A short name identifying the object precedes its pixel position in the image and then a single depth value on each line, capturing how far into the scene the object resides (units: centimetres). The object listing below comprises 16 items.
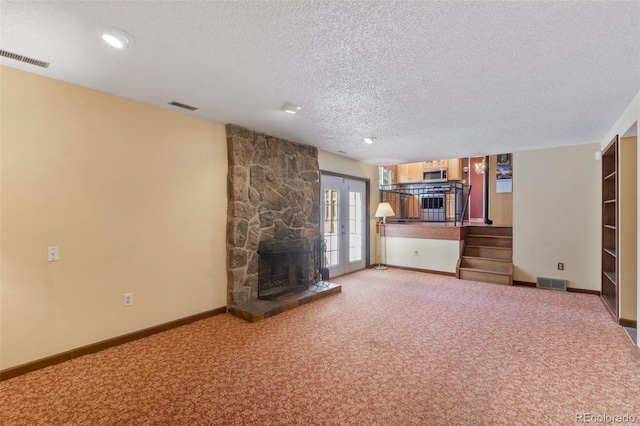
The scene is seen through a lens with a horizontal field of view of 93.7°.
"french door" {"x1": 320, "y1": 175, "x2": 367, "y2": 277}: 595
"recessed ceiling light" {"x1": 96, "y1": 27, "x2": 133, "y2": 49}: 195
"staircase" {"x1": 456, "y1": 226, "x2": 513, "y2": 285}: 571
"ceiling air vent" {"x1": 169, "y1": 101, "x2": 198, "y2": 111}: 327
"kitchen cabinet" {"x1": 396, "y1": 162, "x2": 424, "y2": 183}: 988
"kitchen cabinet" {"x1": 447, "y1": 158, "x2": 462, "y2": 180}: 935
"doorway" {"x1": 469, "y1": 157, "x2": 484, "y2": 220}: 959
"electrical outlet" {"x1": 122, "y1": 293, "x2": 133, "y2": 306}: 312
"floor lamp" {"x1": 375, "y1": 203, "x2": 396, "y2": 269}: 673
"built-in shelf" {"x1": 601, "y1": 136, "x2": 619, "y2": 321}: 431
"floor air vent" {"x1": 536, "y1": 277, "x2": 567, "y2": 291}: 512
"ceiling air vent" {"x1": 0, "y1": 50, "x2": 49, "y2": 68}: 227
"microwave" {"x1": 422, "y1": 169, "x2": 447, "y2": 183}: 948
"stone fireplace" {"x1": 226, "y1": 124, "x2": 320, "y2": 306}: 407
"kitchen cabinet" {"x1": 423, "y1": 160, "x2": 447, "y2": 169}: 952
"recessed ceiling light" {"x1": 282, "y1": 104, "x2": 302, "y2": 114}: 327
